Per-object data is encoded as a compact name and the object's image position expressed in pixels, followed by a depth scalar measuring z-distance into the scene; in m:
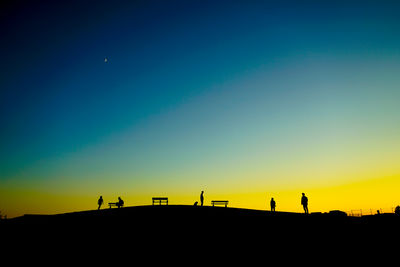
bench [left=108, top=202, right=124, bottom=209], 24.57
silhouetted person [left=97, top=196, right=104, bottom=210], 25.06
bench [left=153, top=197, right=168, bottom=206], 23.66
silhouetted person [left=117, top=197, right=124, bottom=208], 24.55
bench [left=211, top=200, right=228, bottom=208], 24.80
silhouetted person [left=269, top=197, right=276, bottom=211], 23.53
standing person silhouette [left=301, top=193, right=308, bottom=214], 21.06
